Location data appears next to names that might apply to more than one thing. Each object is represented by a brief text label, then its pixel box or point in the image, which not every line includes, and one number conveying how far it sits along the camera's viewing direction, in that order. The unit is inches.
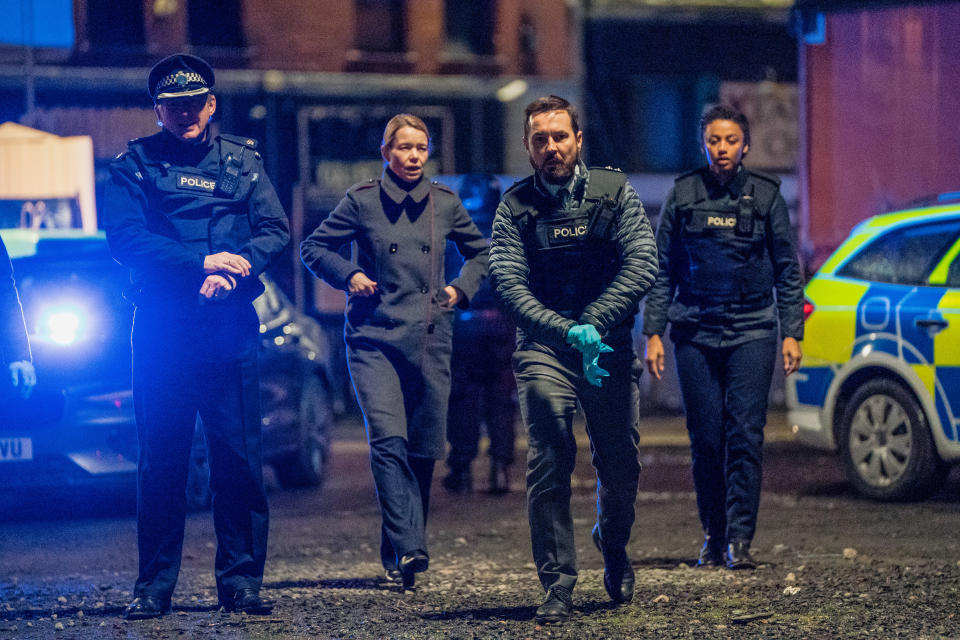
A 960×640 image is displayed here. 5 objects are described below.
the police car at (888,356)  683.4
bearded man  443.5
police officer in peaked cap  457.7
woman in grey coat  524.7
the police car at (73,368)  663.1
